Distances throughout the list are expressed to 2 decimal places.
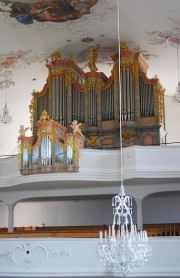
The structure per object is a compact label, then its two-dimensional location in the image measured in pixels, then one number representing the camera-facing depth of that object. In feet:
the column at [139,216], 54.51
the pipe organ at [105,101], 58.23
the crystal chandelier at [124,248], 31.55
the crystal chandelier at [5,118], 59.41
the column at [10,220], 61.11
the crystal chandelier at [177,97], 54.24
